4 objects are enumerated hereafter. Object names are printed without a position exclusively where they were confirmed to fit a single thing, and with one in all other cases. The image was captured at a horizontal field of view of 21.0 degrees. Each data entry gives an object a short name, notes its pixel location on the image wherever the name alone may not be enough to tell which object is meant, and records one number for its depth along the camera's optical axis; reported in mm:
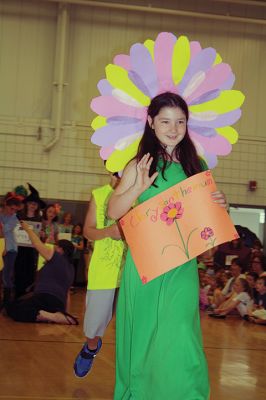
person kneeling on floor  7723
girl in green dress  3043
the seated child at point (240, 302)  9586
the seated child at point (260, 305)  9102
